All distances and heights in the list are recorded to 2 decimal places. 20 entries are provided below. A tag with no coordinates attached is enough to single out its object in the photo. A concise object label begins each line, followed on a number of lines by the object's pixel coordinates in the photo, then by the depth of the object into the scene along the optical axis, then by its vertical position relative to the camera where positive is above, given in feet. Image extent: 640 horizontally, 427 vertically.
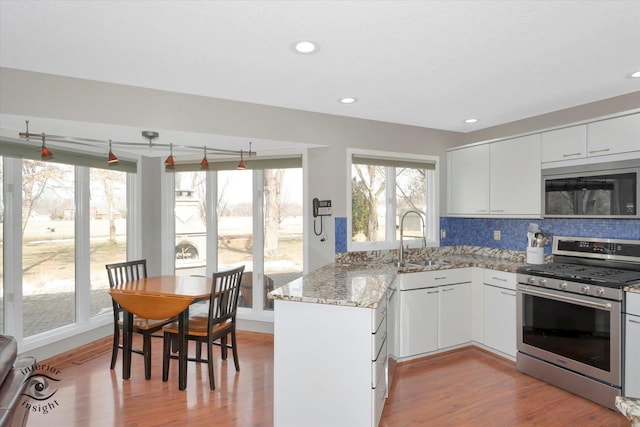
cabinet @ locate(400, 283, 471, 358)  10.94 -3.11
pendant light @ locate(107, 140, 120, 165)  9.84 +1.53
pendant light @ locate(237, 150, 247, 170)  11.36 +1.57
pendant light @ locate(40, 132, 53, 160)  8.99 +1.54
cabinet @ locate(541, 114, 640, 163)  8.93 +2.00
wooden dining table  9.48 -2.31
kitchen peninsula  7.07 -2.75
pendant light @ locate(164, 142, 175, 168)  10.59 +1.59
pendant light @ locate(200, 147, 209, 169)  10.98 +1.56
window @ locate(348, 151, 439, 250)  12.77 +0.65
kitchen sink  11.98 -1.57
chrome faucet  12.24 -0.75
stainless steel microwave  8.96 +0.68
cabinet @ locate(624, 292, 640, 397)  8.00 -2.83
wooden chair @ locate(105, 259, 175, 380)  10.09 -3.01
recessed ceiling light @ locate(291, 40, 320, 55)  6.79 +3.18
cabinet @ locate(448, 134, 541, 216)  11.21 +1.26
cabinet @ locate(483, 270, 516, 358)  10.83 -2.87
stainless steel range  8.39 -2.47
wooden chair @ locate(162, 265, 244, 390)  9.64 -2.92
